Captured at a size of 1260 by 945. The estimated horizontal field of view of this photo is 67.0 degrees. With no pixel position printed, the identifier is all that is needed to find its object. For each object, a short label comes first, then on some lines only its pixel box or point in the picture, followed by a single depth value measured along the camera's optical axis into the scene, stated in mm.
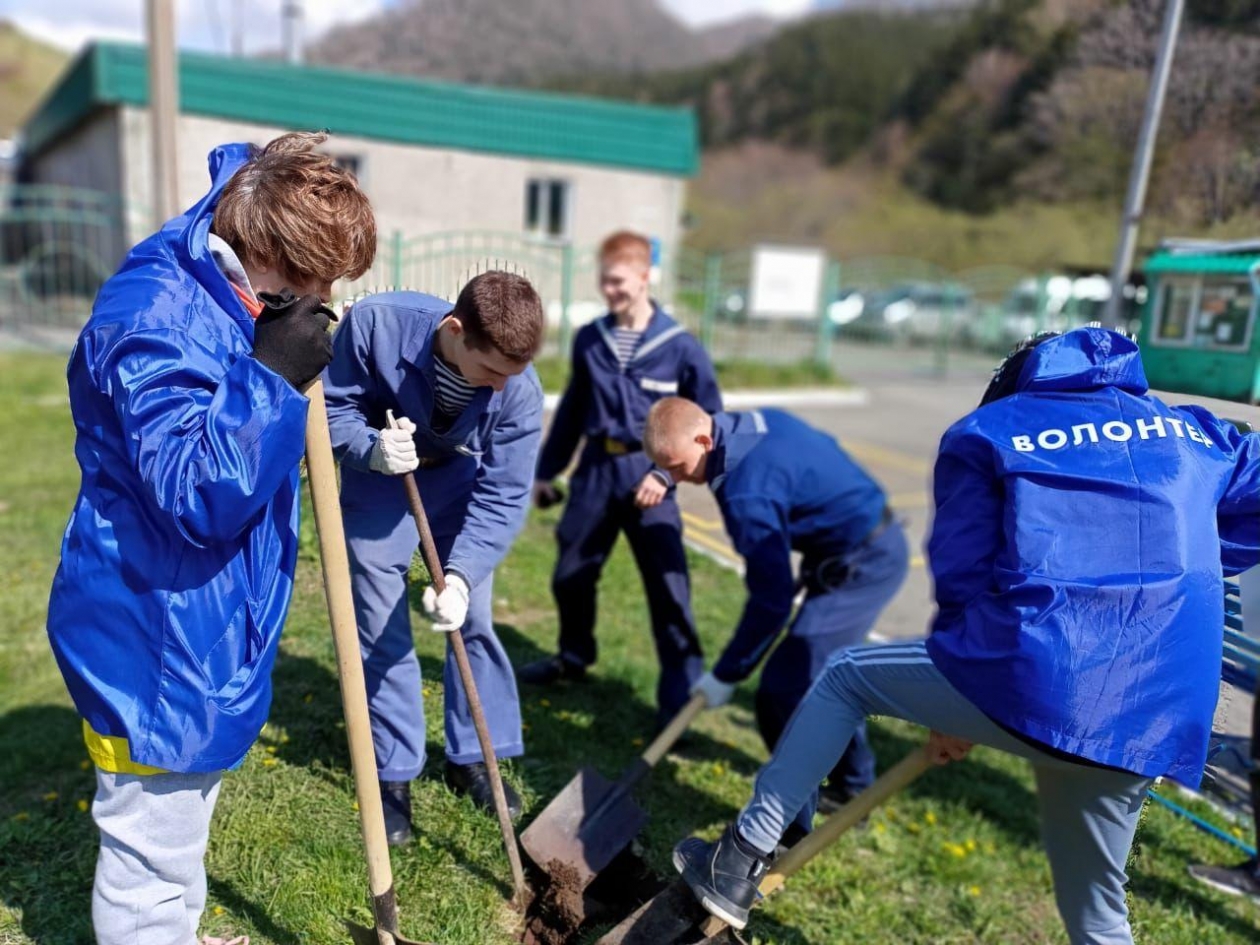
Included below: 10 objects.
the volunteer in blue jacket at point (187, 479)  1604
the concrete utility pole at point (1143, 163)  4629
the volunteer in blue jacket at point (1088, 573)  1825
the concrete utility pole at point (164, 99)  9070
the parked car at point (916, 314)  19453
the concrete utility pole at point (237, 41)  17283
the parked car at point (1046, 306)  14664
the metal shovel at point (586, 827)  2719
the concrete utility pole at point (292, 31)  17625
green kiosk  4191
